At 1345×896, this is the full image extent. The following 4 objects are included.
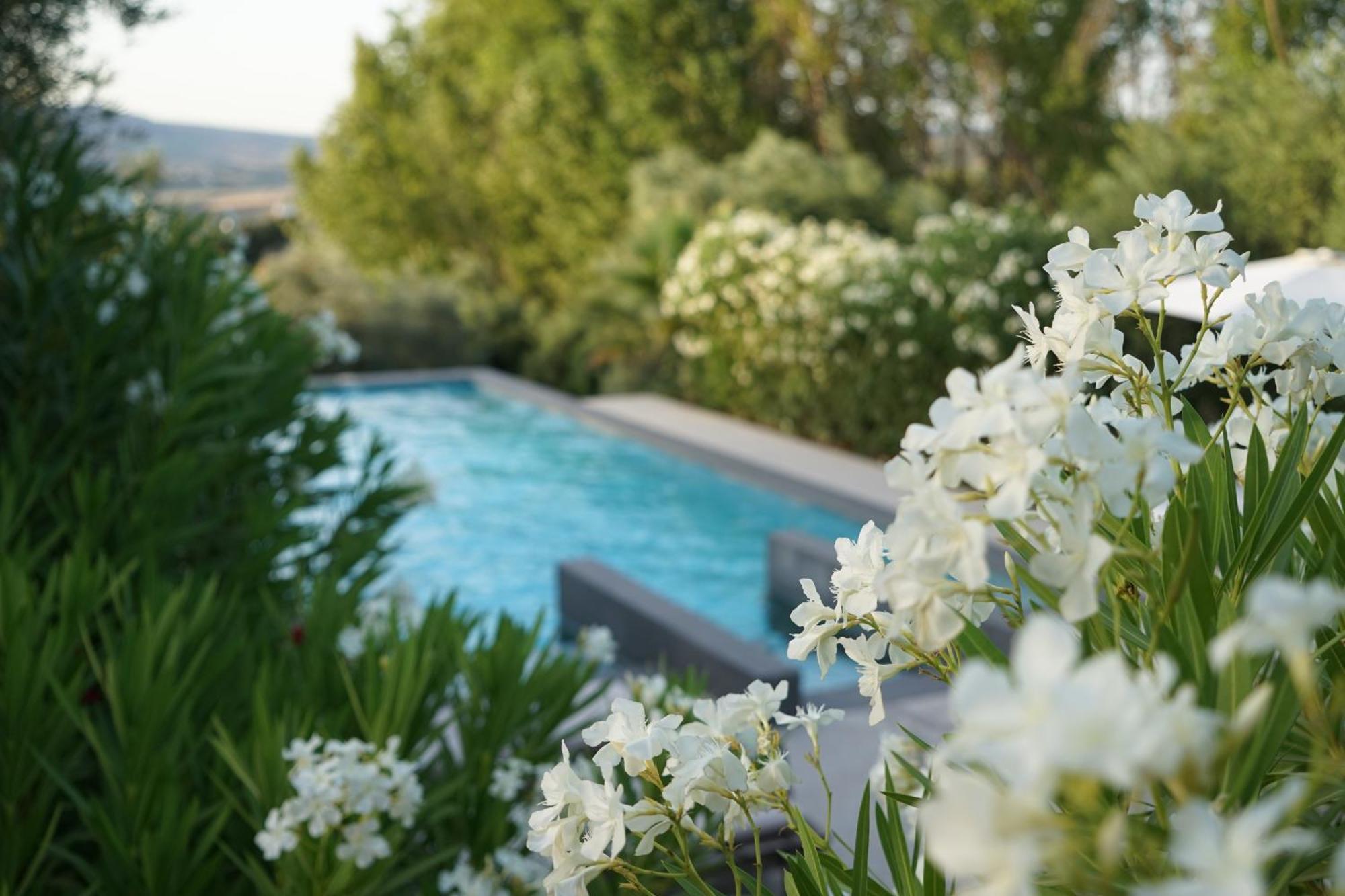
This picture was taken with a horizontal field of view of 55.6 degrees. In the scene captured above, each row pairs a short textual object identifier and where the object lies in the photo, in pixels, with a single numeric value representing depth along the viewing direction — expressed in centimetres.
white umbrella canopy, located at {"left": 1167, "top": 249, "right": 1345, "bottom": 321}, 459
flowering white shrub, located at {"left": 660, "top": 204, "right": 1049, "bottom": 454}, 944
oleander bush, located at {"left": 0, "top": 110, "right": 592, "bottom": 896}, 203
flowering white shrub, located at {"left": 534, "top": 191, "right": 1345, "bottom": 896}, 44
